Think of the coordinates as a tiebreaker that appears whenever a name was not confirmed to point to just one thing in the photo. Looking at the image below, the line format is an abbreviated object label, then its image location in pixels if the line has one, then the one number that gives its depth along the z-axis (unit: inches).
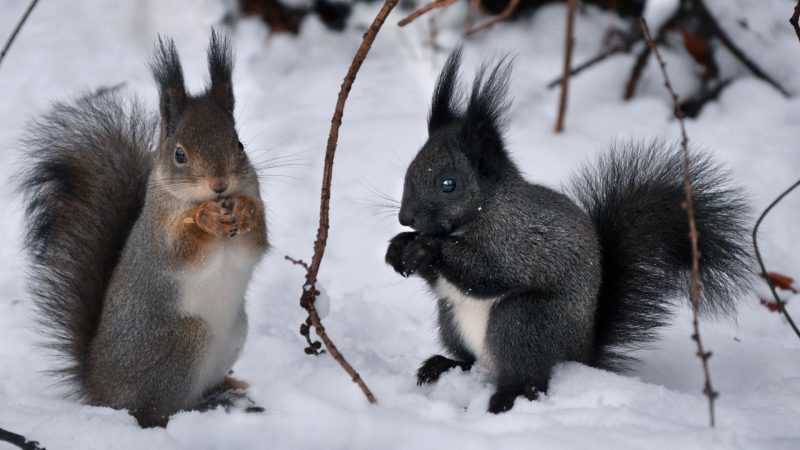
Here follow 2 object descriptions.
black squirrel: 168.9
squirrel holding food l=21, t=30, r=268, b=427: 170.2
